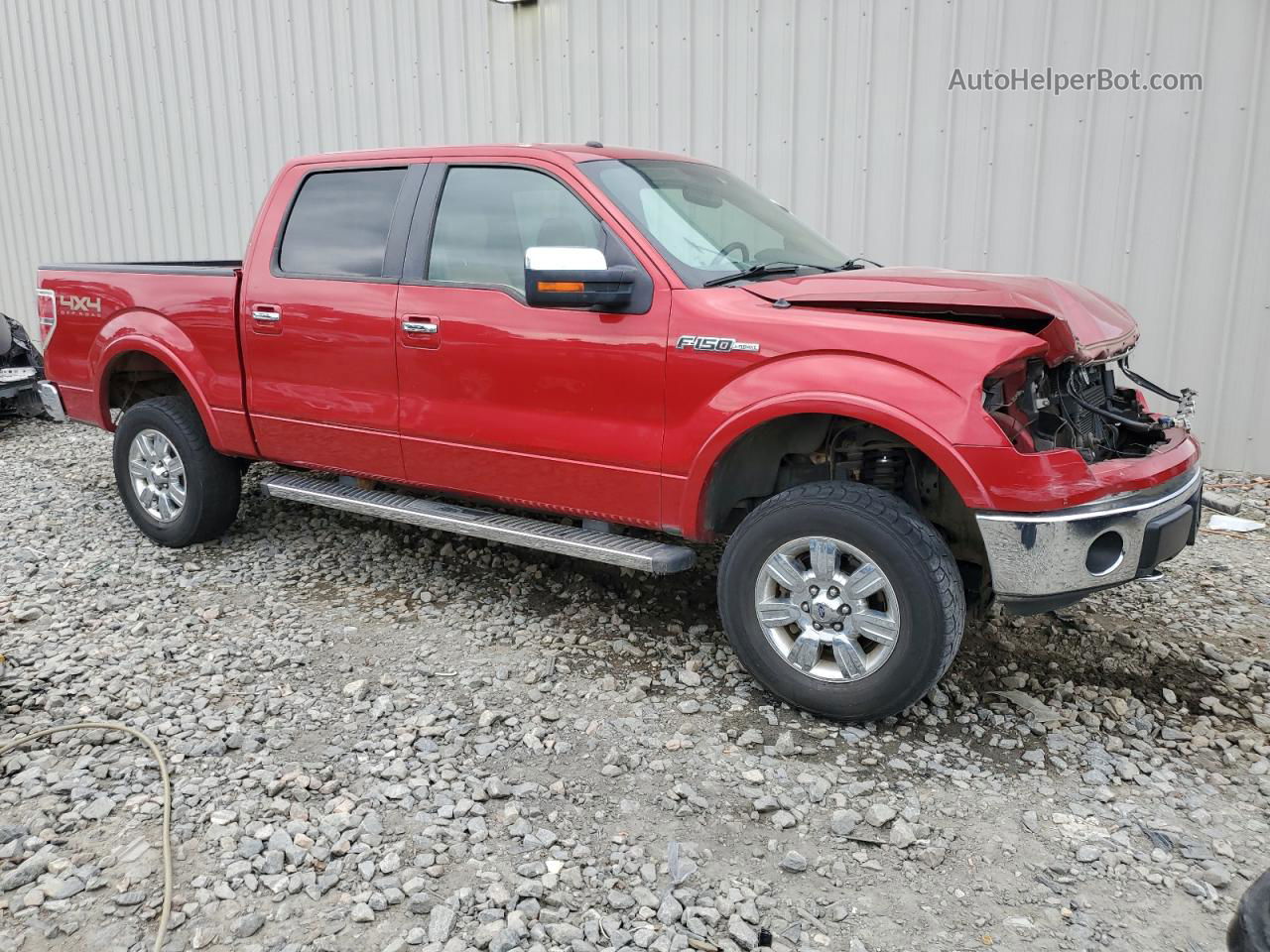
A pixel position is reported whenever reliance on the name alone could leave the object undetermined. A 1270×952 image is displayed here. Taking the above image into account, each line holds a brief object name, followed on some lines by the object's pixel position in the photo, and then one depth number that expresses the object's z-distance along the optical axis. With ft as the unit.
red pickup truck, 10.48
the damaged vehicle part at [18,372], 28.32
